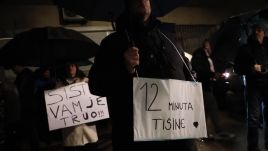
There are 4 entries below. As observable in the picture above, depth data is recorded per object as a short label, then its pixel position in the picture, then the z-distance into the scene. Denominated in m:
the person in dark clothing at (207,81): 7.31
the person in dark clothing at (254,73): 5.73
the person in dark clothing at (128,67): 2.32
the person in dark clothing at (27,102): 6.90
